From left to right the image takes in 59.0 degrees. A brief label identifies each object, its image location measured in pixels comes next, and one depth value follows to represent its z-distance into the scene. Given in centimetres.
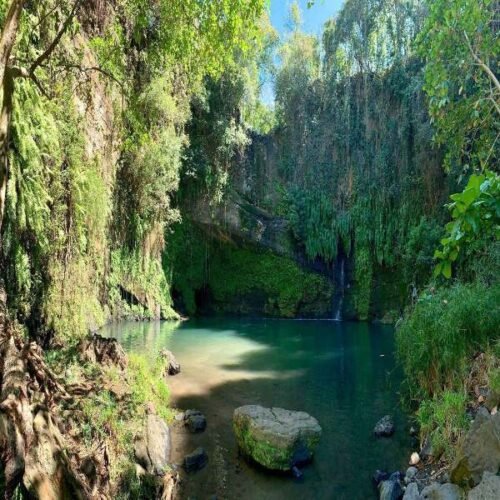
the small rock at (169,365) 898
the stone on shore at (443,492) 360
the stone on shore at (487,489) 293
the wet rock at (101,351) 650
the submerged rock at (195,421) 620
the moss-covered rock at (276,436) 512
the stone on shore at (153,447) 474
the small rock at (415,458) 512
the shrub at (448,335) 556
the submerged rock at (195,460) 513
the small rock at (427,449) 505
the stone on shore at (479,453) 348
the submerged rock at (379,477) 487
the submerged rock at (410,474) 469
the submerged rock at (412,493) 412
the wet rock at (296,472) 503
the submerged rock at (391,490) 441
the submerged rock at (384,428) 601
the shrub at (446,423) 470
